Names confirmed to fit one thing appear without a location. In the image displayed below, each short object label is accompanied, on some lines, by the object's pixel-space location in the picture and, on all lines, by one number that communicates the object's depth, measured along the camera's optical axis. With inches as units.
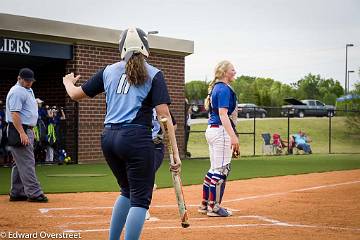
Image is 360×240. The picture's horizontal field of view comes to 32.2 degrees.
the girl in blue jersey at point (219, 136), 348.2
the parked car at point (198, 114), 1646.0
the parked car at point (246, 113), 1962.4
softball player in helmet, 202.8
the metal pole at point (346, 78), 2632.6
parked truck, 2071.5
